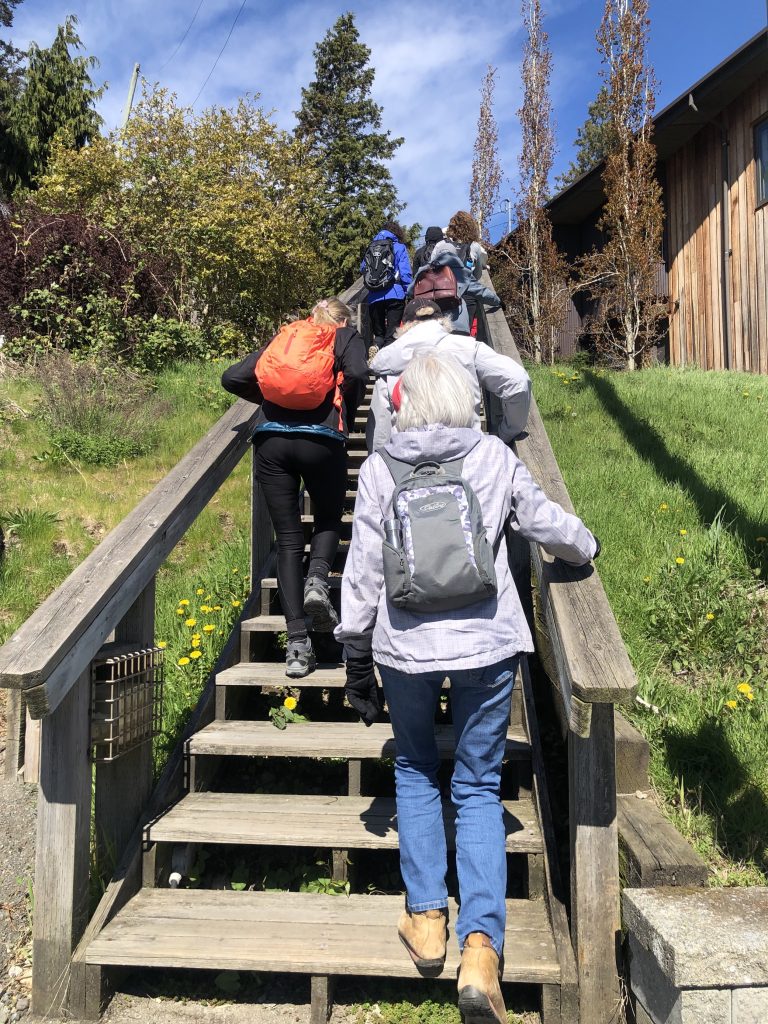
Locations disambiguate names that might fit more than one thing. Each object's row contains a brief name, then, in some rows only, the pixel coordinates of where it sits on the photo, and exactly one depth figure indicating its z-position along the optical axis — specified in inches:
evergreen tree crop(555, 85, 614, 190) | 1558.8
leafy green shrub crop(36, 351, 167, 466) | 267.7
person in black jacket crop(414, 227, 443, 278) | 265.2
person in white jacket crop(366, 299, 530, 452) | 135.7
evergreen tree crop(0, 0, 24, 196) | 864.3
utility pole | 906.1
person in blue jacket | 268.7
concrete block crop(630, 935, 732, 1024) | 73.7
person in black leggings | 134.0
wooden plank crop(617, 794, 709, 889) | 89.2
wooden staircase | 90.3
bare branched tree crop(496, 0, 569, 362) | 645.9
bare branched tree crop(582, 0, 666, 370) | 480.1
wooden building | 446.9
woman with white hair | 83.3
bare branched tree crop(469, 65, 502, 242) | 910.4
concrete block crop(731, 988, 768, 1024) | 73.4
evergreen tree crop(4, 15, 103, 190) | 868.6
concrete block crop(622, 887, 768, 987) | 73.4
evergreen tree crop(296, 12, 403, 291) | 1230.3
